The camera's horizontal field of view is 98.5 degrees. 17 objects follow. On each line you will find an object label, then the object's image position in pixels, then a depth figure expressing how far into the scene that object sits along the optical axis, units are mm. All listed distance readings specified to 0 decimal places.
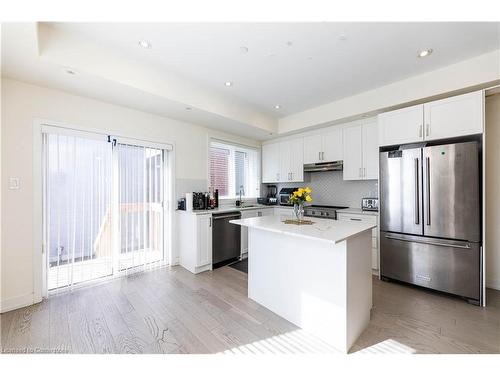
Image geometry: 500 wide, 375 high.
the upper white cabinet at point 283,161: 4468
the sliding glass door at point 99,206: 2629
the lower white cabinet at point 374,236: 3193
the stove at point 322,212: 3623
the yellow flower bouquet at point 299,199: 2346
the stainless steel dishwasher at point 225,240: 3598
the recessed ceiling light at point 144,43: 2133
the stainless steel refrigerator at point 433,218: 2404
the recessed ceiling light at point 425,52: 2276
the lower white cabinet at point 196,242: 3357
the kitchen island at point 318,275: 1757
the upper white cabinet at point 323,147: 3876
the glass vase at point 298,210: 2430
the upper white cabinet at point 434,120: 2432
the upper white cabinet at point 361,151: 3441
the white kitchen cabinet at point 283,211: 4397
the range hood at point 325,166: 3834
